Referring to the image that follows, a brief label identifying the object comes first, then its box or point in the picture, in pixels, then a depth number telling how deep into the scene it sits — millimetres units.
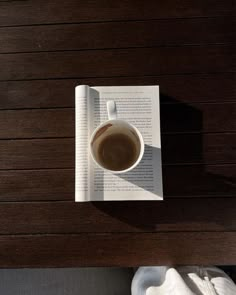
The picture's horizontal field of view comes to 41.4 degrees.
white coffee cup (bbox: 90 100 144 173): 567
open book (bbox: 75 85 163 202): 600
